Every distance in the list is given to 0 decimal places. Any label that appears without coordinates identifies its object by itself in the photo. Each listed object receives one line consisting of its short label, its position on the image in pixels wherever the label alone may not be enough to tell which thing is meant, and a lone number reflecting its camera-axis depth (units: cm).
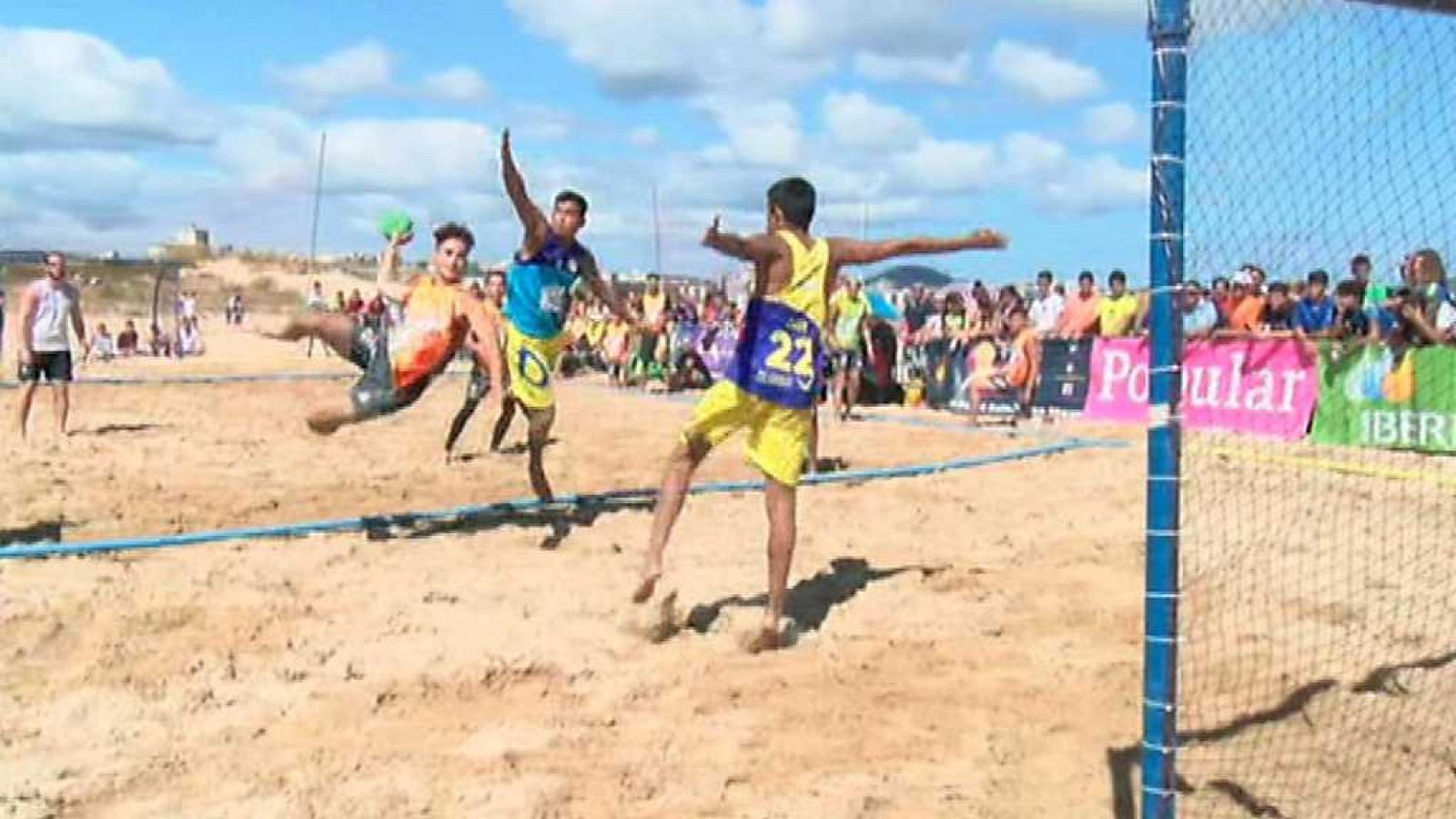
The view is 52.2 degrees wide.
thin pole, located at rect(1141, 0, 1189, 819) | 365
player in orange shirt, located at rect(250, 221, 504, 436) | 797
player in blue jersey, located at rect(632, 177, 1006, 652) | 585
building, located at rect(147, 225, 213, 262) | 6731
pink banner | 1354
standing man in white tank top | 1257
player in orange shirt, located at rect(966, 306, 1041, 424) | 1616
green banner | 1255
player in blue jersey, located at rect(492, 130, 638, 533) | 807
